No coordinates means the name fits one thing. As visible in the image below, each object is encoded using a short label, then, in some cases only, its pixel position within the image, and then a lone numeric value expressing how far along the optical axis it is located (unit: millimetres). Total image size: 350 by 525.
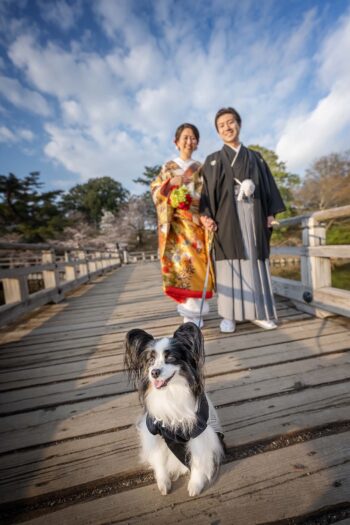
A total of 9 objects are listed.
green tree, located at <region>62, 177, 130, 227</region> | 34344
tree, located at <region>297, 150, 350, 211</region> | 18078
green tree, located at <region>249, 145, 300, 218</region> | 18281
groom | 2375
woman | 2584
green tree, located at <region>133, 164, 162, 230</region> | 33156
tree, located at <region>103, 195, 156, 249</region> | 31516
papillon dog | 933
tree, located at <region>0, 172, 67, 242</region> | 18641
